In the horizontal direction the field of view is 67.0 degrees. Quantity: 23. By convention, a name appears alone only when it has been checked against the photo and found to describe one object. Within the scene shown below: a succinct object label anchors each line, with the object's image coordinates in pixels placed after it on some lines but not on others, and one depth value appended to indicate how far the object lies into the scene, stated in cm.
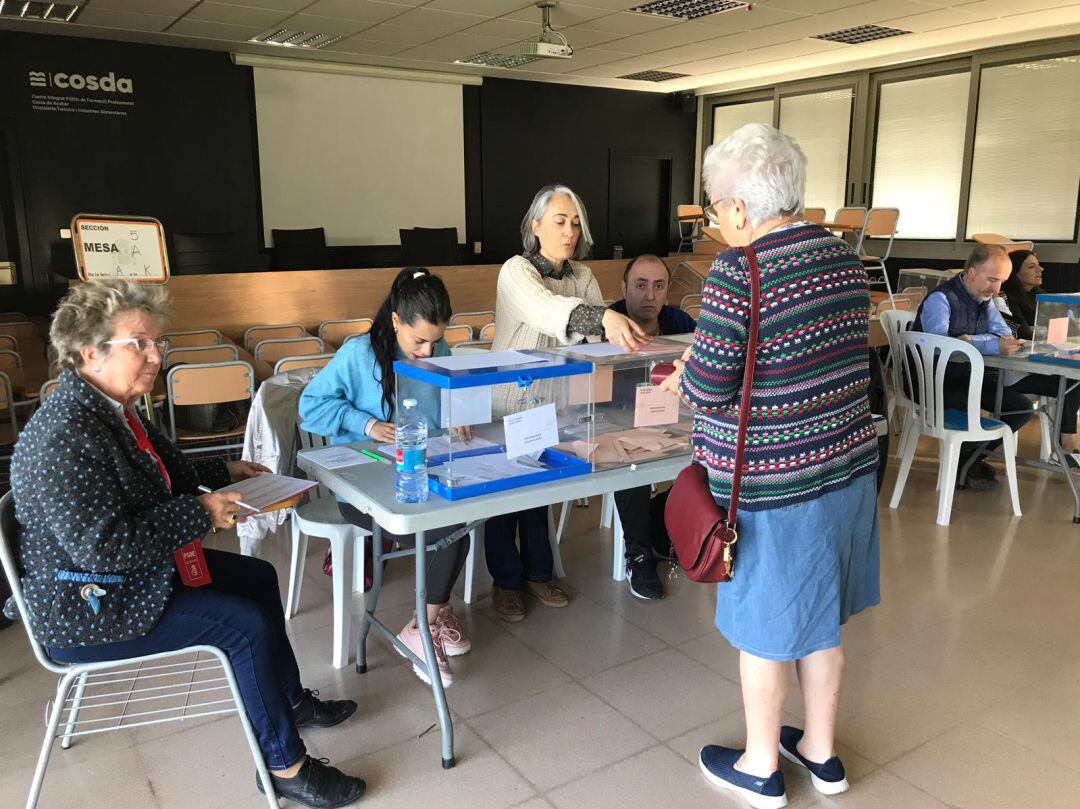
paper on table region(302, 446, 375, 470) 210
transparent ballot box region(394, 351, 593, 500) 187
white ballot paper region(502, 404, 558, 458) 189
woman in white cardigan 220
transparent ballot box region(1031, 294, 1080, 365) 389
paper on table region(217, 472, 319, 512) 175
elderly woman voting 149
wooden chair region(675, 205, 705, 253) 977
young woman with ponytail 226
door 1174
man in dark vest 396
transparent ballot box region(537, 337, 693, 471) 208
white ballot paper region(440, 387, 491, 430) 195
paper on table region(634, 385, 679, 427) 217
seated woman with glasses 149
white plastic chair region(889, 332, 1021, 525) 361
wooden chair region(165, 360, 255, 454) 368
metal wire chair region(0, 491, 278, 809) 157
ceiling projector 677
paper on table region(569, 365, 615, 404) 205
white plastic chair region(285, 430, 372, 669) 241
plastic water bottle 182
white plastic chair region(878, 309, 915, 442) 404
